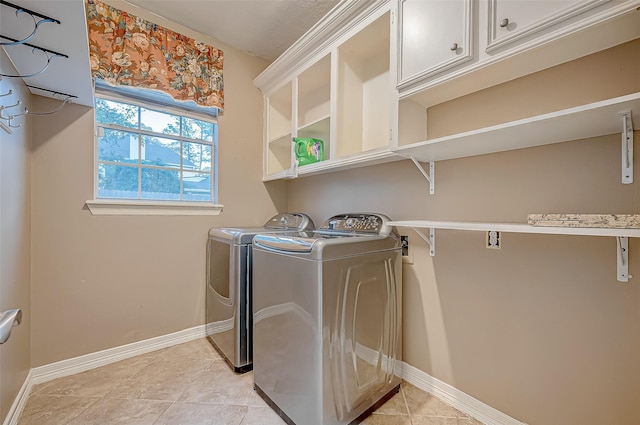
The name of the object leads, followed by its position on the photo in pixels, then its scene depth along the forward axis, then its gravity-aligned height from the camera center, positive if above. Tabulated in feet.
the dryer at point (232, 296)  6.15 -1.96
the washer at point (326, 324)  4.19 -1.87
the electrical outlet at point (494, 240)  4.69 -0.44
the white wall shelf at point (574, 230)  2.82 -0.19
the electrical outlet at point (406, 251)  5.95 -0.81
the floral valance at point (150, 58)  6.19 +3.76
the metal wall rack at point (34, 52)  3.01 +2.13
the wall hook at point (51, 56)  3.90 +2.17
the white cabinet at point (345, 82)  5.45 +3.17
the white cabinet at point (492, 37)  3.09 +2.18
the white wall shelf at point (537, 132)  2.93 +1.07
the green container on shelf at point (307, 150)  7.24 +1.60
